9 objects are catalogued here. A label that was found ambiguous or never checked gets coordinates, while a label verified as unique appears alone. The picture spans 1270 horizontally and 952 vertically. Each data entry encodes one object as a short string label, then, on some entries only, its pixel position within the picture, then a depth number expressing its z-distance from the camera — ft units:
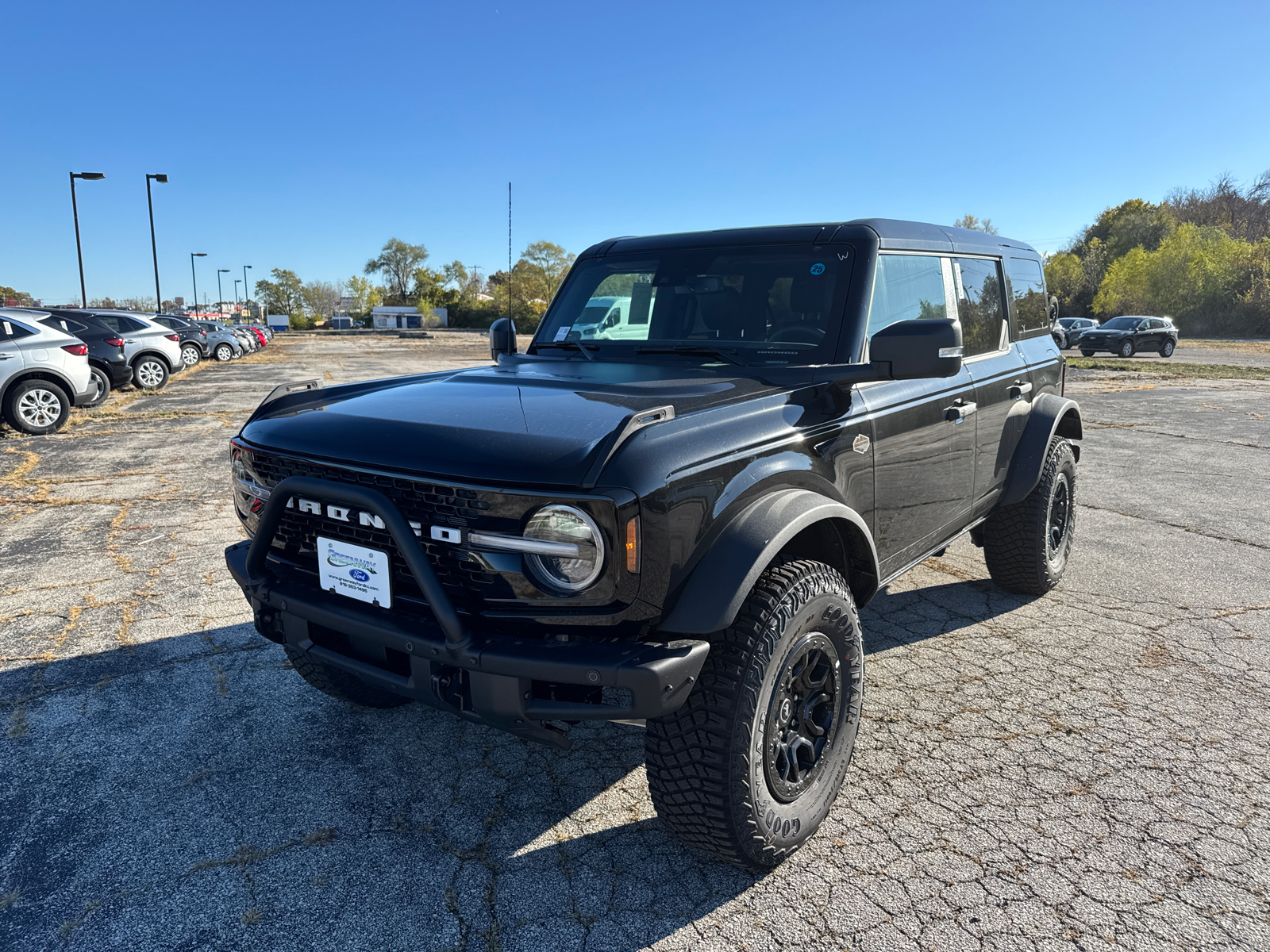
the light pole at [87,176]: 88.79
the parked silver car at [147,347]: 55.16
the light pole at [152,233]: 112.37
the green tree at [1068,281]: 228.22
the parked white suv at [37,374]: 34.53
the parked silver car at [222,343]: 94.27
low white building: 322.55
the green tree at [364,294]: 423.64
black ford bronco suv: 6.98
